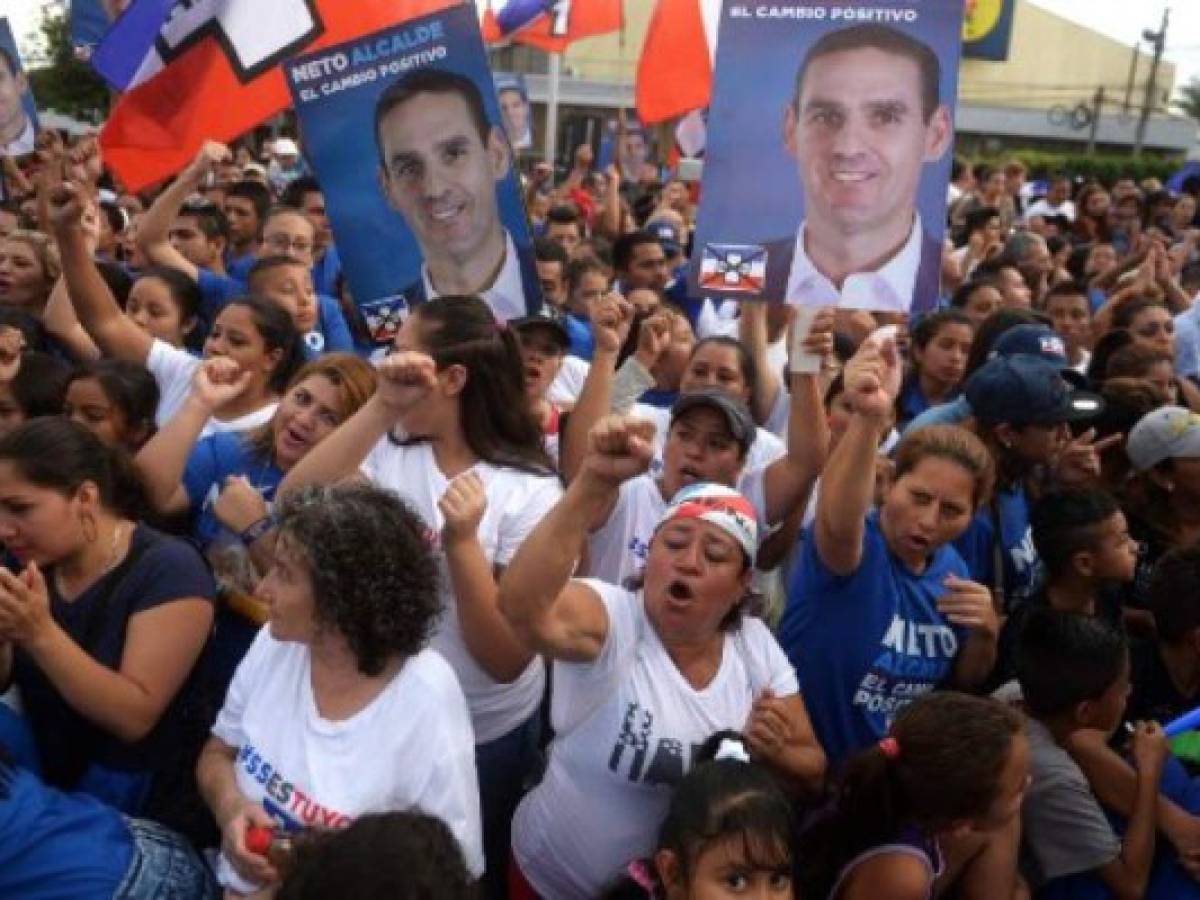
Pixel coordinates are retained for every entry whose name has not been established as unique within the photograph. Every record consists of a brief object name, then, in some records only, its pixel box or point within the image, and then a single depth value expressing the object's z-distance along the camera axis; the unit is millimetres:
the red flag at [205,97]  5137
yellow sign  33781
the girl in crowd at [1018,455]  3559
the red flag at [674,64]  8625
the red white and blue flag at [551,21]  10438
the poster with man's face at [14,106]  7172
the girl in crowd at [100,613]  2518
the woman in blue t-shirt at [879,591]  2756
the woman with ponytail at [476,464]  2779
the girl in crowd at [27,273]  5160
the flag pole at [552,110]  12855
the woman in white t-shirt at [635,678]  2301
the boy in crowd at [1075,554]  3311
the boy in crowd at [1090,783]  2650
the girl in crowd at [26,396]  3748
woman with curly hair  2168
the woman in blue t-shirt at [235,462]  2992
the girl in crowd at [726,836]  2113
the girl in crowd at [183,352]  3852
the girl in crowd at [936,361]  5098
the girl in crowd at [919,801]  2322
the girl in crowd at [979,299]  6703
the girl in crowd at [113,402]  3605
